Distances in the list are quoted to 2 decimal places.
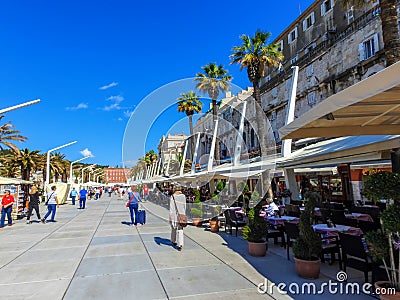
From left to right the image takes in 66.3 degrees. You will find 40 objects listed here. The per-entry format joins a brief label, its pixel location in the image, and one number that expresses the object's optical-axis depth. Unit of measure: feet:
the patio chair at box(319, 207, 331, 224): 28.98
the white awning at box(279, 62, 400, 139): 10.47
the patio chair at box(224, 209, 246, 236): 34.17
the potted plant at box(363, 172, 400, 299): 12.51
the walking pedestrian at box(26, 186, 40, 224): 50.19
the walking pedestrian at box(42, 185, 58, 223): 50.39
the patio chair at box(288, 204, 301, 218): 31.13
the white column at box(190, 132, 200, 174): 85.63
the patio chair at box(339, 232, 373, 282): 16.01
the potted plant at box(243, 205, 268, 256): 23.72
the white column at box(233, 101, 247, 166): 58.59
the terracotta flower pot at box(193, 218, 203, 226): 44.01
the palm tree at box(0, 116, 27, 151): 100.08
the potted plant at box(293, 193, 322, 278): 17.56
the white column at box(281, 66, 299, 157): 40.70
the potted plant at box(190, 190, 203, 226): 44.28
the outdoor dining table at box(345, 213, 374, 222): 29.66
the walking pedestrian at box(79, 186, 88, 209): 80.49
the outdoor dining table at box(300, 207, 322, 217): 32.80
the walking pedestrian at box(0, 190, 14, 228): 45.86
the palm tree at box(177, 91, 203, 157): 118.83
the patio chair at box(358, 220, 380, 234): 24.59
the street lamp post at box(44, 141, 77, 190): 98.26
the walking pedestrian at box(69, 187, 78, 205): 100.61
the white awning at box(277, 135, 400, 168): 21.88
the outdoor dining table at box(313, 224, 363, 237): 21.35
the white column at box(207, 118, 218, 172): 72.46
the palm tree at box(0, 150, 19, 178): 122.19
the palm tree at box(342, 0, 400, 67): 25.75
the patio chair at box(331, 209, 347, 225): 26.31
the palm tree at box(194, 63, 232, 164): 92.17
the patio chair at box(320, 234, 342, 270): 20.33
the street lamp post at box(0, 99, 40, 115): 44.53
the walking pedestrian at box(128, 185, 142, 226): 44.22
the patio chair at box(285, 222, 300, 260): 22.10
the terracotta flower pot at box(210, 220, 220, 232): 38.12
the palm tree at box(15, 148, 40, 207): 118.52
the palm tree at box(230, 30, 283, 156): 61.57
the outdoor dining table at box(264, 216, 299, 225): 28.07
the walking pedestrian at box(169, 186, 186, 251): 27.57
